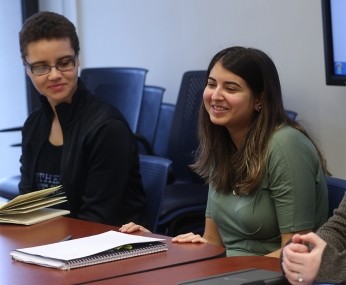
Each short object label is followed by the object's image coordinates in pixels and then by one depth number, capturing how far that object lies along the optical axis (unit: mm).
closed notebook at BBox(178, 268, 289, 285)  2516
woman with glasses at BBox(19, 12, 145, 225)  4029
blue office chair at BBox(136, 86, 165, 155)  6426
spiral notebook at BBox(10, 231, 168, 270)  2930
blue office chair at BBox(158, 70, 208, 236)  5633
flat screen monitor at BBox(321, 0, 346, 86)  4911
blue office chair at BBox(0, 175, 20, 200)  6007
